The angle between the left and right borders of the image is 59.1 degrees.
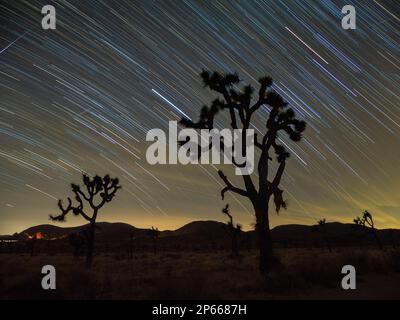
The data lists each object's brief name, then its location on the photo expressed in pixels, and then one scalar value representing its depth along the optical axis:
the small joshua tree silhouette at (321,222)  51.81
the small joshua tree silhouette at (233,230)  31.12
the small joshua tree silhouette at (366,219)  43.54
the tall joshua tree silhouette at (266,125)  14.51
